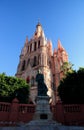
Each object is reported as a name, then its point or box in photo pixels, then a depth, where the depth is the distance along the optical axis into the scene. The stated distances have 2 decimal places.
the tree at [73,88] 10.24
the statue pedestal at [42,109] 6.50
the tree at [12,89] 11.56
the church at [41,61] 21.72
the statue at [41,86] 7.17
